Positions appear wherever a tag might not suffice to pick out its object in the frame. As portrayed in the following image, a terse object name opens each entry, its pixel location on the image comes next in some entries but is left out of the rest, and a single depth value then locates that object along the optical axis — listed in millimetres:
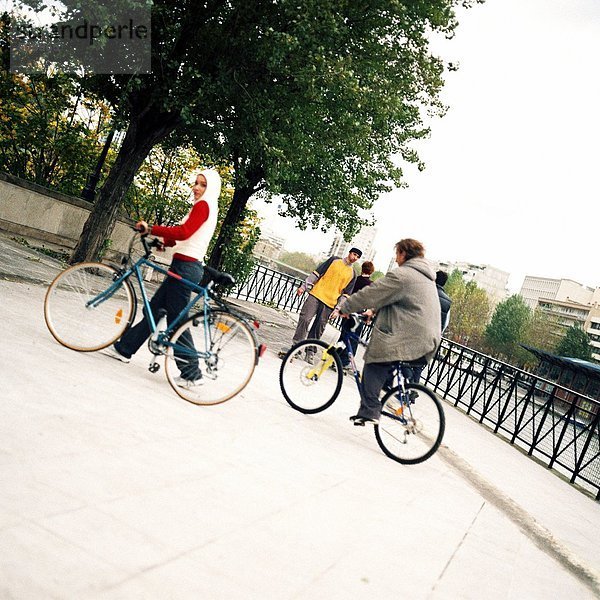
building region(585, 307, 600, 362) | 113000
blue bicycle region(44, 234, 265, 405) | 4703
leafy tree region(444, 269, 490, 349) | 84625
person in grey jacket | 5176
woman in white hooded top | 4805
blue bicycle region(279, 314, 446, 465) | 5156
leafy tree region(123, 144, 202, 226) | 19078
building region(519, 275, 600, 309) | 136375
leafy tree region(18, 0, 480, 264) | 10180
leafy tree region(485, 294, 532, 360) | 74938
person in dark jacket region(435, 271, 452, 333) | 8469
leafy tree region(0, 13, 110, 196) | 14578
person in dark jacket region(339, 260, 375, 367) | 9516
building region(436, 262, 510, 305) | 192000
